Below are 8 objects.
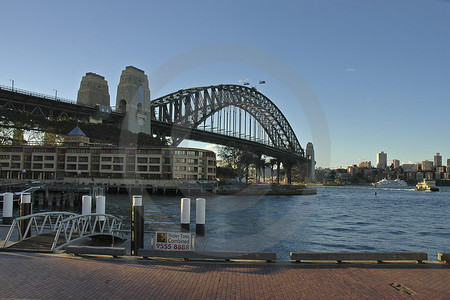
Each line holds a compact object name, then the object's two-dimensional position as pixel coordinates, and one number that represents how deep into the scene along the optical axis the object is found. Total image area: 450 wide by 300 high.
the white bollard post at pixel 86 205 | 20.64
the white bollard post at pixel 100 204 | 19.58
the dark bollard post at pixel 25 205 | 19.17
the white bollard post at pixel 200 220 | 18.71
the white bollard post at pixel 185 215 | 19.11
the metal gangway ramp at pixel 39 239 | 13.89
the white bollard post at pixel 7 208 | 23.11
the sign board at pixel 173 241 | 13.64
